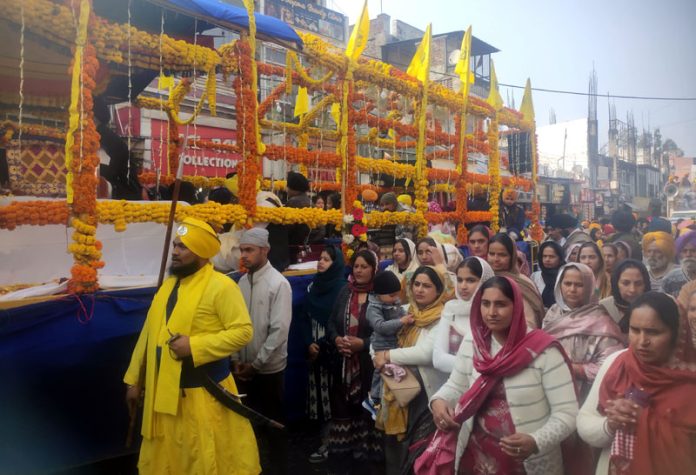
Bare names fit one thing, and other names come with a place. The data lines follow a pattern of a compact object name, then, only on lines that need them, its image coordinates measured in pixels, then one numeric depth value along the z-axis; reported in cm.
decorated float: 398
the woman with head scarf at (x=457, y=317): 343
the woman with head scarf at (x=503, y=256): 465
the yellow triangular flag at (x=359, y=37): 690
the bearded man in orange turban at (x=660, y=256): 544
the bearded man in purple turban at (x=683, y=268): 479
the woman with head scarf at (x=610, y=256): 563
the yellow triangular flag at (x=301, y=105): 1000
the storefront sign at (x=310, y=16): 2202
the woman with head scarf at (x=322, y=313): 497
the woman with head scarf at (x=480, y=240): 591
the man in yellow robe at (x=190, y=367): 317
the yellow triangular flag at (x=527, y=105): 1142
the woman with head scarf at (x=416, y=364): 359
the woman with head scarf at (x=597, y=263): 491
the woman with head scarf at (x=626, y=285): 380
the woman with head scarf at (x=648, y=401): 211
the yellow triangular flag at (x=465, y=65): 914
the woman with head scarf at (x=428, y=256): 501
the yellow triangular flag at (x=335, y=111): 954
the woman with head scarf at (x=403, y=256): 567
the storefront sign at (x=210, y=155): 1412
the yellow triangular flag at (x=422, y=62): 838
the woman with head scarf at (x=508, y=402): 255
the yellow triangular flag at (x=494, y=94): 1020
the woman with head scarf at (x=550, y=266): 568
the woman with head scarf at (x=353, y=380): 435
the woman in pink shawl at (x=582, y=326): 330
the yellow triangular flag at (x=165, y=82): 761
